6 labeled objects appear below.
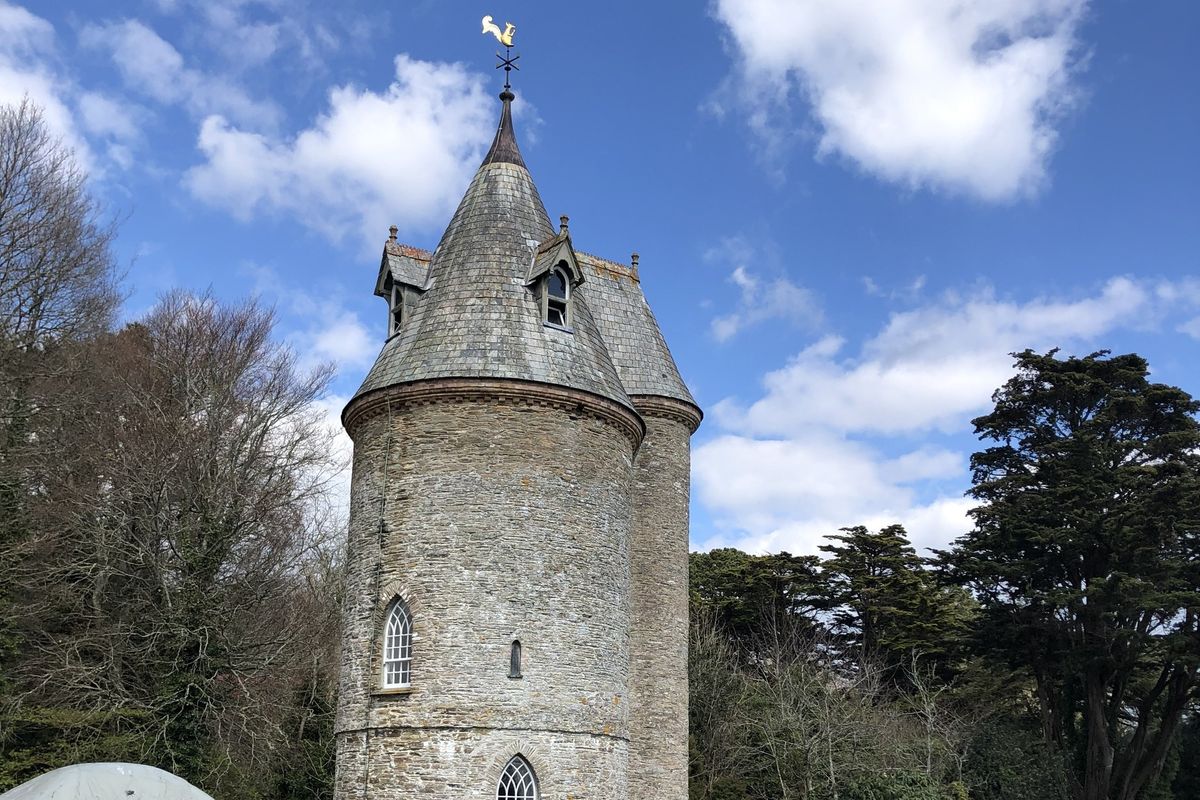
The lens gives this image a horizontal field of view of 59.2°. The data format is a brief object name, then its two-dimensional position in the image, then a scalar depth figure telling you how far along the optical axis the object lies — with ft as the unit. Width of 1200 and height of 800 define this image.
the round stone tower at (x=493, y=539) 56.08
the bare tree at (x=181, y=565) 75.20
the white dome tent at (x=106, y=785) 33.12
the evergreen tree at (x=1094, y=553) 89.04
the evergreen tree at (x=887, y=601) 133.90
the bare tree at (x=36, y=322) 73.72
